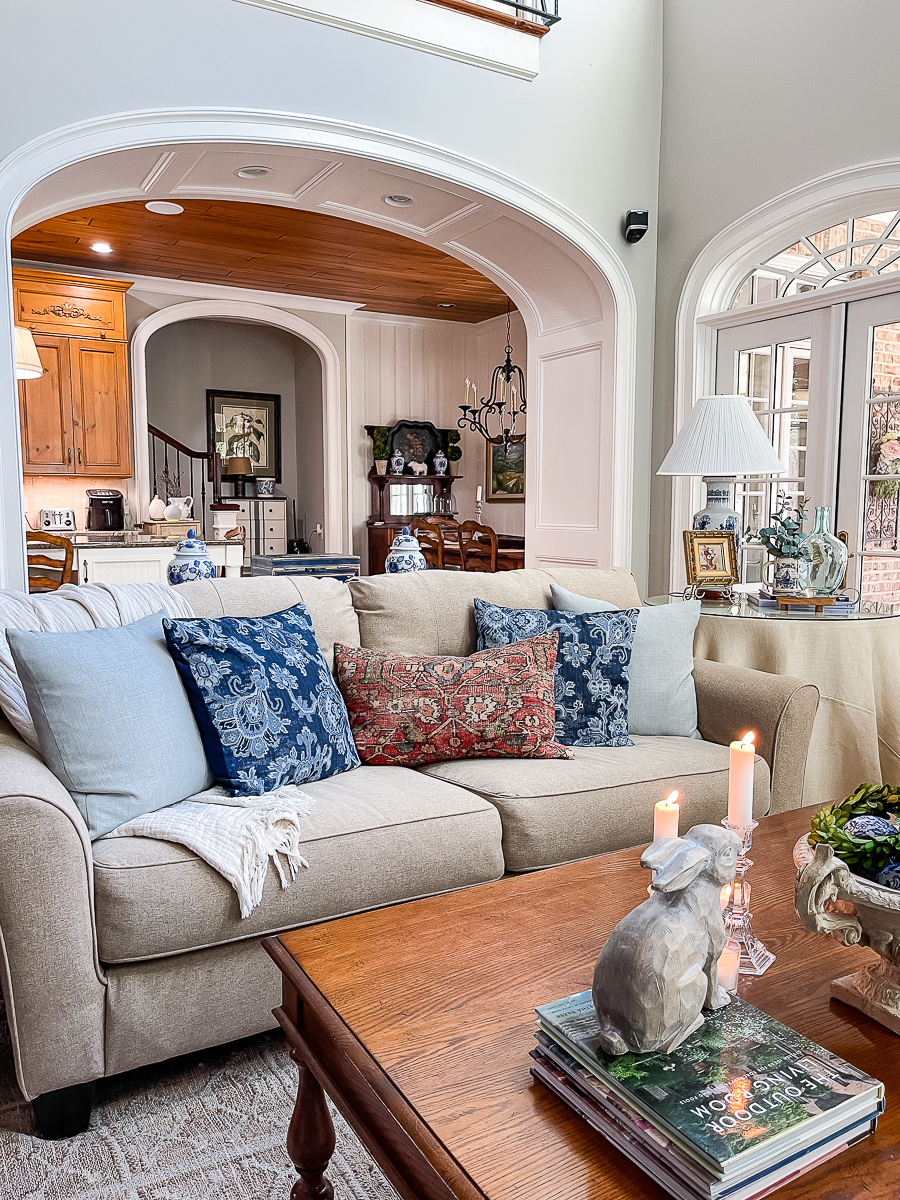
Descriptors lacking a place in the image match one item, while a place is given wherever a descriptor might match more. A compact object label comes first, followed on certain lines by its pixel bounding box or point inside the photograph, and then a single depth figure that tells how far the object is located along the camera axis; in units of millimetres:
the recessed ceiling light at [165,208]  5230
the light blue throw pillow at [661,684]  2613
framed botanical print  8867
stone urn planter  992
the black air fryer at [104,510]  6773
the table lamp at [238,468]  8312
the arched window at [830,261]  3736
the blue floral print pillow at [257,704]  1970
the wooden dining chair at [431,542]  6523
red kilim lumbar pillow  2285
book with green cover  813
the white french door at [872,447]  3746
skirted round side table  2807
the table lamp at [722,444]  3213
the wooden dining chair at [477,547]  6223
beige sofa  1526
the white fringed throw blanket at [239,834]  1662
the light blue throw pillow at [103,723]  1734
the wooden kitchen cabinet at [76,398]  6441
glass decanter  3105
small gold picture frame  3377
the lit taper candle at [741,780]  1254
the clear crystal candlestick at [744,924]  1243
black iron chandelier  8016
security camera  4543
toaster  6746
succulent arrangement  1023
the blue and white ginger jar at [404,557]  3021
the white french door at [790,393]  3973
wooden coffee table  875
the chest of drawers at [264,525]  8828
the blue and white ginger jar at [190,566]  2602
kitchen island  5422
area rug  1471
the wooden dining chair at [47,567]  4609
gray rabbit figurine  896
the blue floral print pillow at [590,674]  2496
